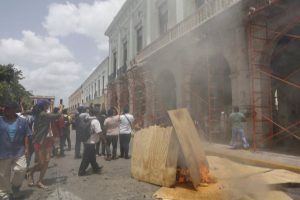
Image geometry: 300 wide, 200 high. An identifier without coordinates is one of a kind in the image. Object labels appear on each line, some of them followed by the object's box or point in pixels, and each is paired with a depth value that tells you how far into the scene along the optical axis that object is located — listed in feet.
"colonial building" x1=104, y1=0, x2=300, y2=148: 28.25
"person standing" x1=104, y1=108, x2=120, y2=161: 24.63
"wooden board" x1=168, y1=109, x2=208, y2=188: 14.66
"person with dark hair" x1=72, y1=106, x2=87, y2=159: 23.25
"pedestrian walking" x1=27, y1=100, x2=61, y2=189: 16.31
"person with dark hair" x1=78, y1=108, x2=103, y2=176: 18.77
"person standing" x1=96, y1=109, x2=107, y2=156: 27.48
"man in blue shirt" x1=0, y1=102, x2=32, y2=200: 12.81
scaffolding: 27.89
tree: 69.64
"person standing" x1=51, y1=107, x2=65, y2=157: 26.02
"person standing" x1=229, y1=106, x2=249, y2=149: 28.22
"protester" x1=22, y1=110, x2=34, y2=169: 18.81
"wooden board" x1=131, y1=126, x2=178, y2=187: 15.31
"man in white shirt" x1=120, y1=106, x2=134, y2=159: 24.64
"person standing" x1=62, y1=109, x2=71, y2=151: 28.65
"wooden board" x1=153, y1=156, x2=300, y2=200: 13.42
